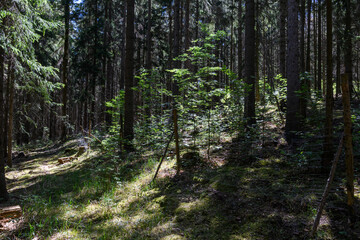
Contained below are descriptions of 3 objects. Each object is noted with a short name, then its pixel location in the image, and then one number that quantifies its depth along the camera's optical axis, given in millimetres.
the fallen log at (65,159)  11297
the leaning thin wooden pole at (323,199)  3035
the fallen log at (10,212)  4551
